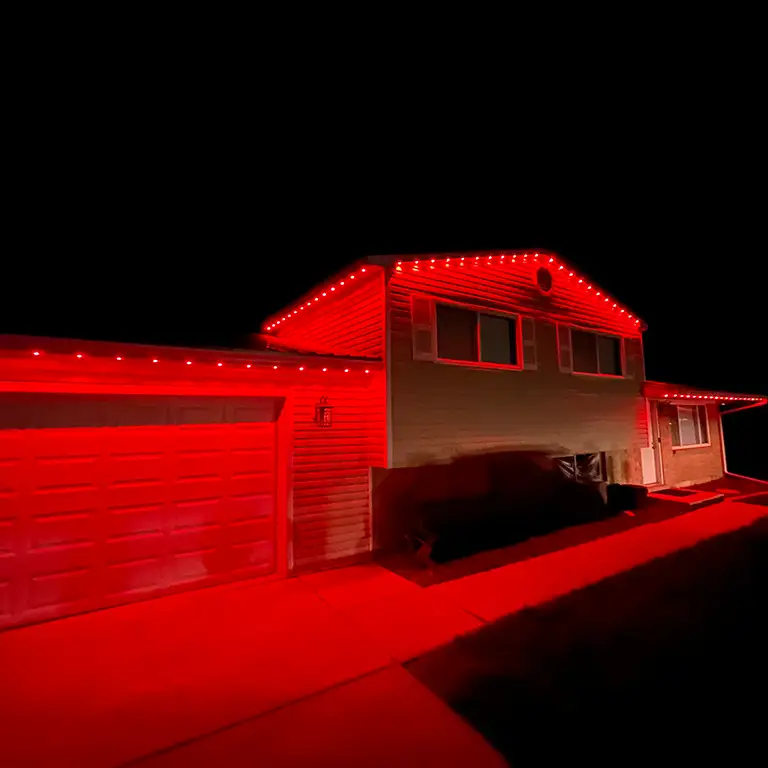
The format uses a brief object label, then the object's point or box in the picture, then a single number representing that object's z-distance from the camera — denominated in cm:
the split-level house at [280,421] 477
